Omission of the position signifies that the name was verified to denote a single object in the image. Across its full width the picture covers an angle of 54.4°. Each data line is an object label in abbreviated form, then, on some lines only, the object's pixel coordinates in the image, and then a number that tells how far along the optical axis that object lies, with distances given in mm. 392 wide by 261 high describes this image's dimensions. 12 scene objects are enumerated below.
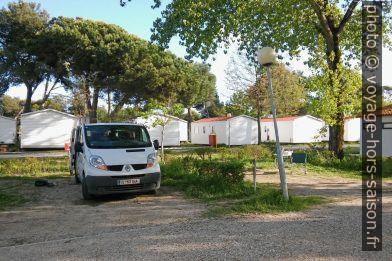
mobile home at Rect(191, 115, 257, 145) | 36531
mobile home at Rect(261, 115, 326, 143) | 39719
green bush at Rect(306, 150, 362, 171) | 15375
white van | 8461
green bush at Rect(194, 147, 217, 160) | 15308
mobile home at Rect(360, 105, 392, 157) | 20672
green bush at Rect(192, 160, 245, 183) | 9734
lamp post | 7594
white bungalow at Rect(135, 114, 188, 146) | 35219
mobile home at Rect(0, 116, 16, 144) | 33812
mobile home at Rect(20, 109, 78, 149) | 32125
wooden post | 9048
